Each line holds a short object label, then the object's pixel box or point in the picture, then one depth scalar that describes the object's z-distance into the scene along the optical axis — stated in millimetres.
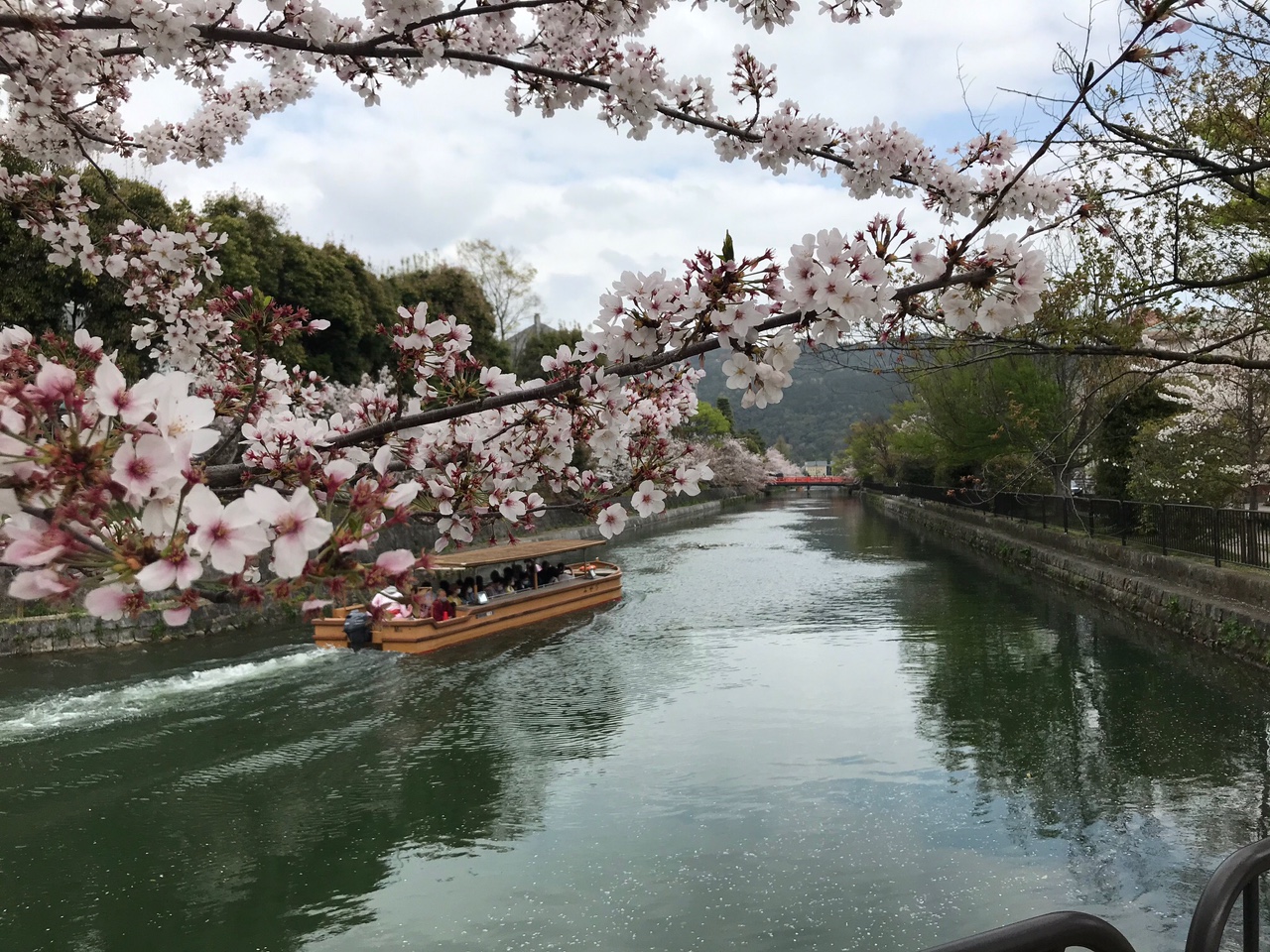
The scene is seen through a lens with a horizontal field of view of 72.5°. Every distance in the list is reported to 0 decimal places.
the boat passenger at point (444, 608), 14453
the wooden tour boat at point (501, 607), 14188
